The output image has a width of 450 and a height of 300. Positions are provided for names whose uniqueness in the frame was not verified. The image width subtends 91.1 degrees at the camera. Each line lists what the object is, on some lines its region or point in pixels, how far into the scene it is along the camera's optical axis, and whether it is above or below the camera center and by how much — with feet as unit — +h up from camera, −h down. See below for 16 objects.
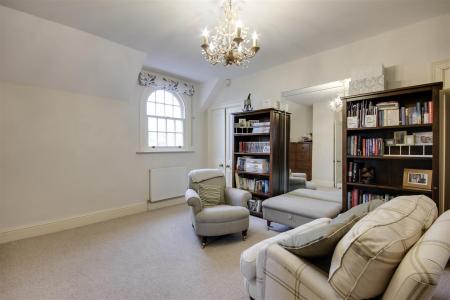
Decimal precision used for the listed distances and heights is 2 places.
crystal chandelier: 6.49 +3.06
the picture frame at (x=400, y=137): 8.31 +0.45
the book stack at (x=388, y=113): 8.14 +1.33
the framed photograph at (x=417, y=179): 7.62 -1.06
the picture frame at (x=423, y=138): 7.61 +0.39
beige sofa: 2.84 -1.58
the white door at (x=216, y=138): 16.22 +0.78
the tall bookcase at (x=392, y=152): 7.33 -0.11
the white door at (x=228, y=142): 15.64 +0.47
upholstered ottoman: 8.83 -2.43
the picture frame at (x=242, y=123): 12.91 +1.50
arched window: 14.21 +1.97
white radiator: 13.88 -2.26
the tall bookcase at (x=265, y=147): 11.44 +0.10
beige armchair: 8.64 -2.72
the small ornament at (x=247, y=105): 13.00 +2.57
